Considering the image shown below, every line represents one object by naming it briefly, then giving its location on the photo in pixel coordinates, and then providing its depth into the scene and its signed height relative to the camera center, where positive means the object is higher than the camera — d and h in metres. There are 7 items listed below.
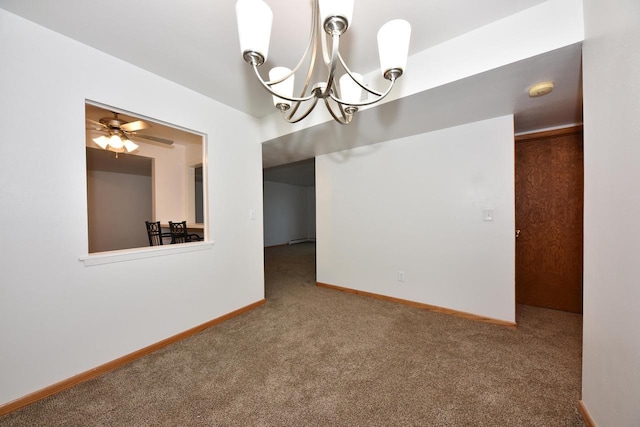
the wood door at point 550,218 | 2.52 -0.11
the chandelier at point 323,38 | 0.86 +0.73
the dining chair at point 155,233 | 3.37 -0.31
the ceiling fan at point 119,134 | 2.53 +0.97
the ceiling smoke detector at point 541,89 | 1.68 +0.91
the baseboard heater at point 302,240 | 8.41 -1.12
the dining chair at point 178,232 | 3.16 -0.28
